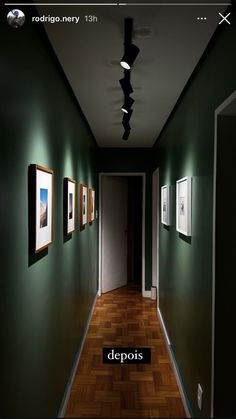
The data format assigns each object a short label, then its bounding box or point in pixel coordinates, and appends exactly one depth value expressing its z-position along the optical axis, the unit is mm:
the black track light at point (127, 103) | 2053
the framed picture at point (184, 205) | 1938
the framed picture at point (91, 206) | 3491
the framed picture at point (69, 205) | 2020
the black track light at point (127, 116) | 2274
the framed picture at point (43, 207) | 1272
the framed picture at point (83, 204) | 2729
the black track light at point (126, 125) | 2563
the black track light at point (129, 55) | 1409
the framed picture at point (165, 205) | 2900
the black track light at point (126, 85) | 1803
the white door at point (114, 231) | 4746
